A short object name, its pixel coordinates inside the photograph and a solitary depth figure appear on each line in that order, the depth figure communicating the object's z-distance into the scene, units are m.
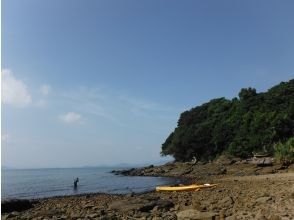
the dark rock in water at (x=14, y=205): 14.35
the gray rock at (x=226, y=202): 11.93
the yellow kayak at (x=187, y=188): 19.11
